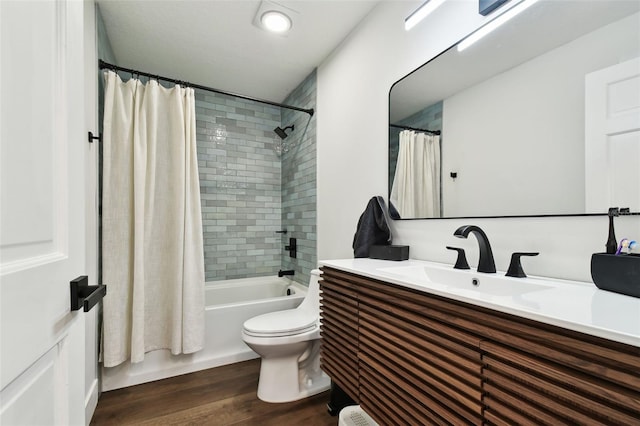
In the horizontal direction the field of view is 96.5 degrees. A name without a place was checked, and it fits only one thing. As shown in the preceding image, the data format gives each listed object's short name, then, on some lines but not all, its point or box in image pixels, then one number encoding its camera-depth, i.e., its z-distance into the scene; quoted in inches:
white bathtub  77.5
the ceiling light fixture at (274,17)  72.8
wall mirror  35.8
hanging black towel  67.4
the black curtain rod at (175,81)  75.5
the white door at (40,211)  17.0
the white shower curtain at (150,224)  74.9
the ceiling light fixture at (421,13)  55.9
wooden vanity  21.4
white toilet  66.7
